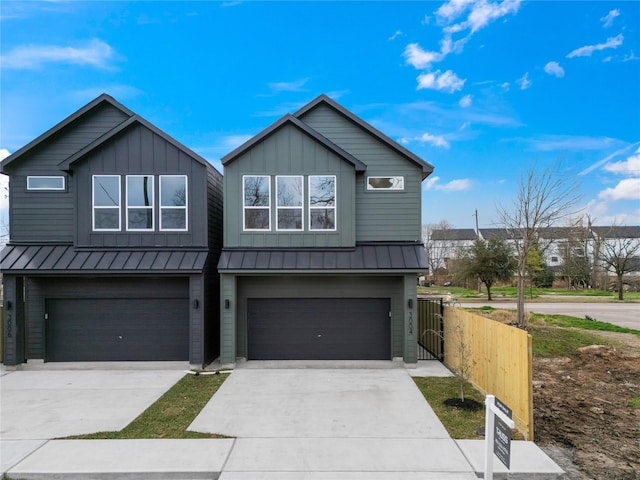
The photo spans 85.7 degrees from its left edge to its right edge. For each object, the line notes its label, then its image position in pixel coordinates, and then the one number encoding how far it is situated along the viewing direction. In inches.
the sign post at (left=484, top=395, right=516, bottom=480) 148.0
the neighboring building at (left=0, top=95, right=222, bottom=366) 371.2
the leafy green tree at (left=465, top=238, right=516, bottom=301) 1024.2
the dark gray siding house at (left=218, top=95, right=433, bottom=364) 361.7
